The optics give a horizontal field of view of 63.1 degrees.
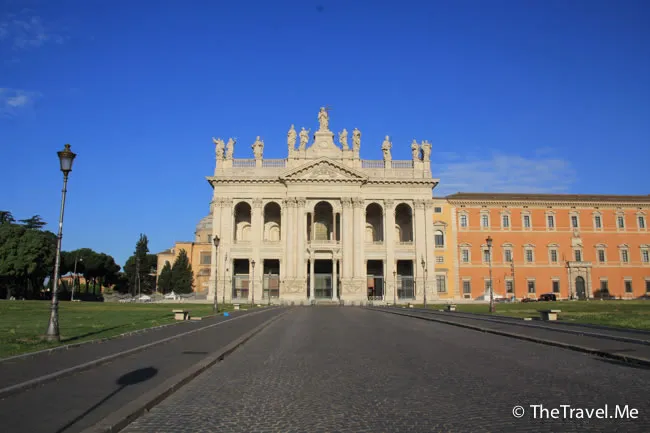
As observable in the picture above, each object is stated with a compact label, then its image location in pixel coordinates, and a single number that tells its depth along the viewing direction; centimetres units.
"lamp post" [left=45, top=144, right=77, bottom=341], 1455
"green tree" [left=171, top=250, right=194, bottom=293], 8438
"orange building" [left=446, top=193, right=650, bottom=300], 7425
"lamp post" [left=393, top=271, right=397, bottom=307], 6610
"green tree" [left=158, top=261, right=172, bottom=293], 8788
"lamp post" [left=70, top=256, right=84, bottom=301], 9134
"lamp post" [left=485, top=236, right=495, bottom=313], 3461
